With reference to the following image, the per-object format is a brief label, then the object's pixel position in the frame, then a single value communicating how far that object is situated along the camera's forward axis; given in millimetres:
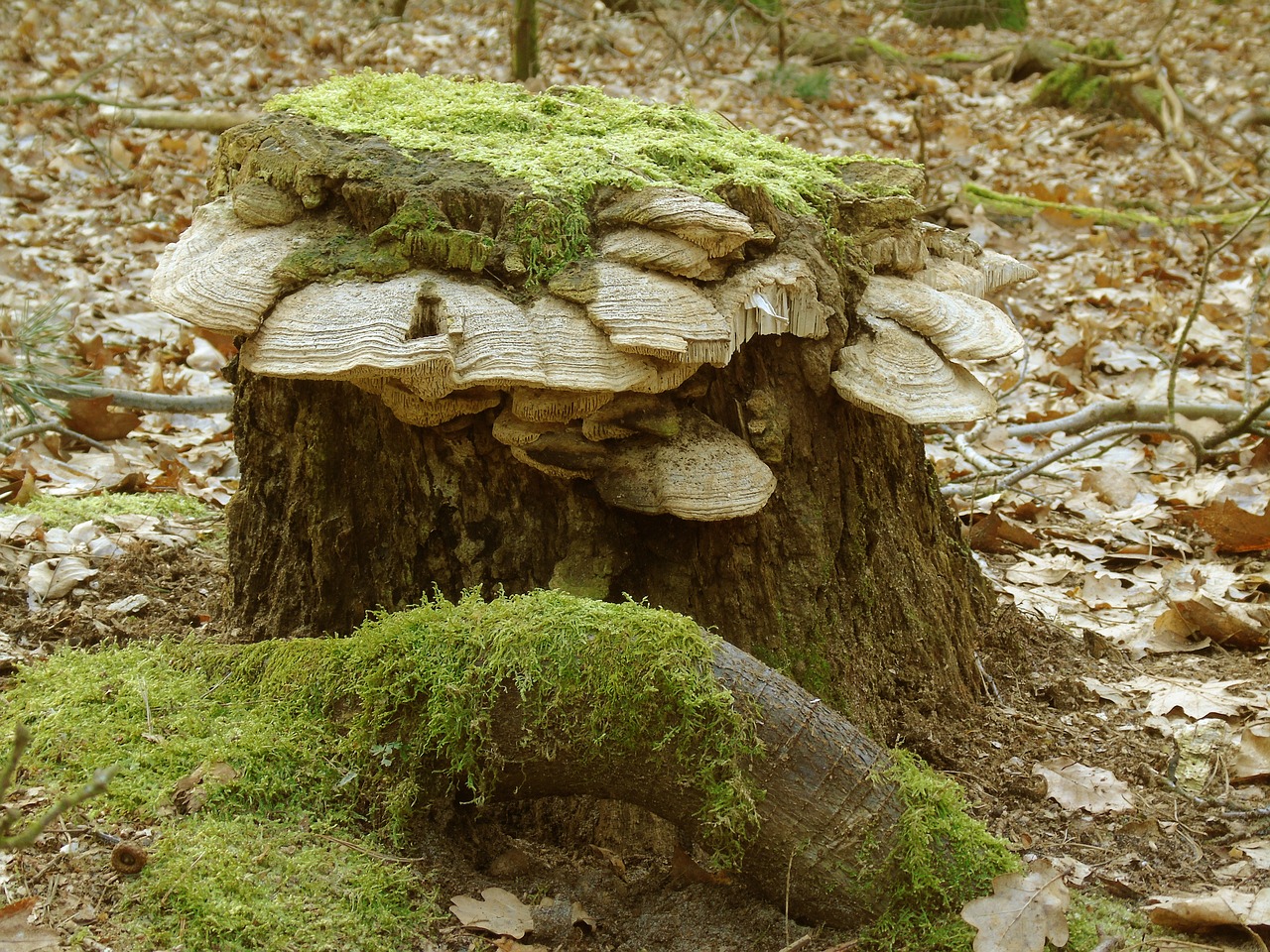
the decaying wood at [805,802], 2283
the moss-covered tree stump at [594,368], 2514
